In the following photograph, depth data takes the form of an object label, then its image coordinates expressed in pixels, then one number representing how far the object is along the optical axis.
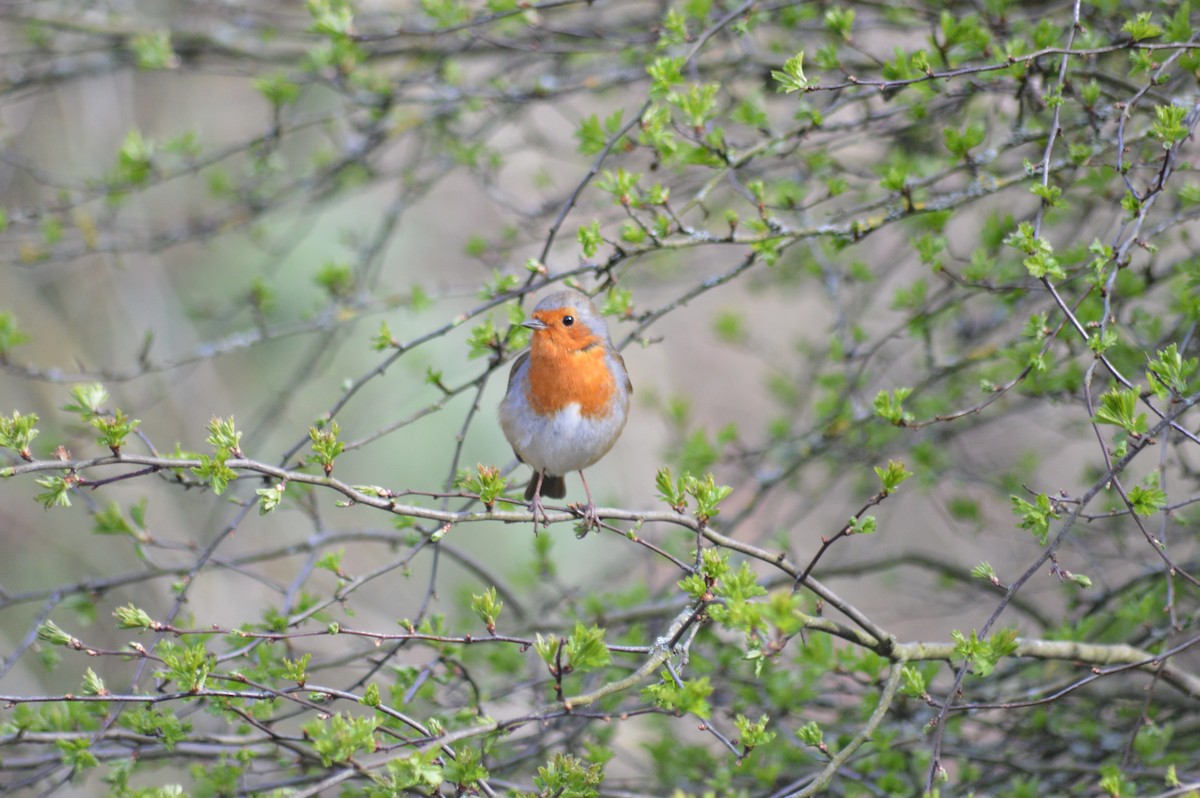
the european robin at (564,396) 8.06
